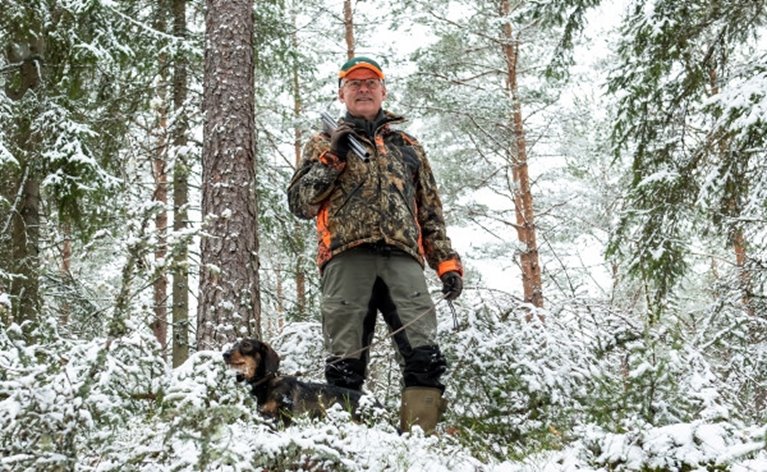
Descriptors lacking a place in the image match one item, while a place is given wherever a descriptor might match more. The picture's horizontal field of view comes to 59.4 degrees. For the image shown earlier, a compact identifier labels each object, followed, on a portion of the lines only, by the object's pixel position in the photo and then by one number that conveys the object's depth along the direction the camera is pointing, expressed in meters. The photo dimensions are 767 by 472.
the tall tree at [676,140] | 5.59
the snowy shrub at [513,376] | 3.84
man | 4.05
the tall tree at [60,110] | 7.07
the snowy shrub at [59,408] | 1.81
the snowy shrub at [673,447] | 2.13
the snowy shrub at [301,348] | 4.99
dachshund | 3.57
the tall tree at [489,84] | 12.79
